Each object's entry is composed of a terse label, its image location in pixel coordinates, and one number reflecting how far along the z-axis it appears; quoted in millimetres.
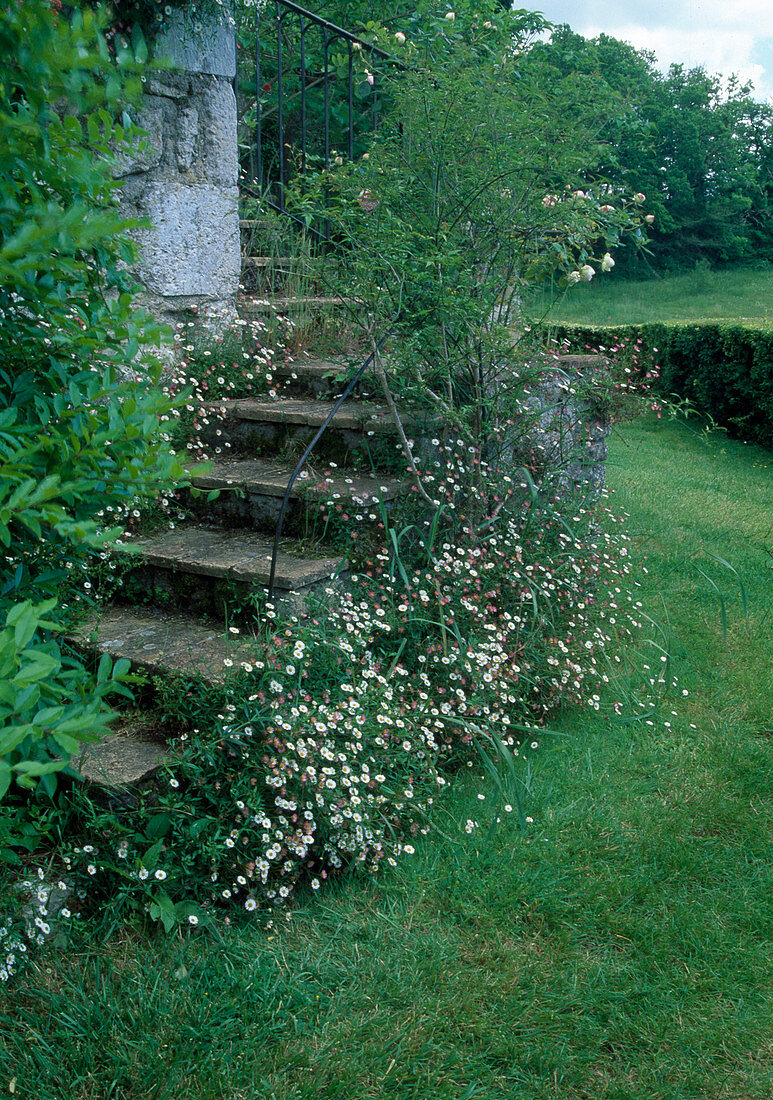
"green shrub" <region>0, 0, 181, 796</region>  1189
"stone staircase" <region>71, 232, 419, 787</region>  2592
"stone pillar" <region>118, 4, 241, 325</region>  4043
